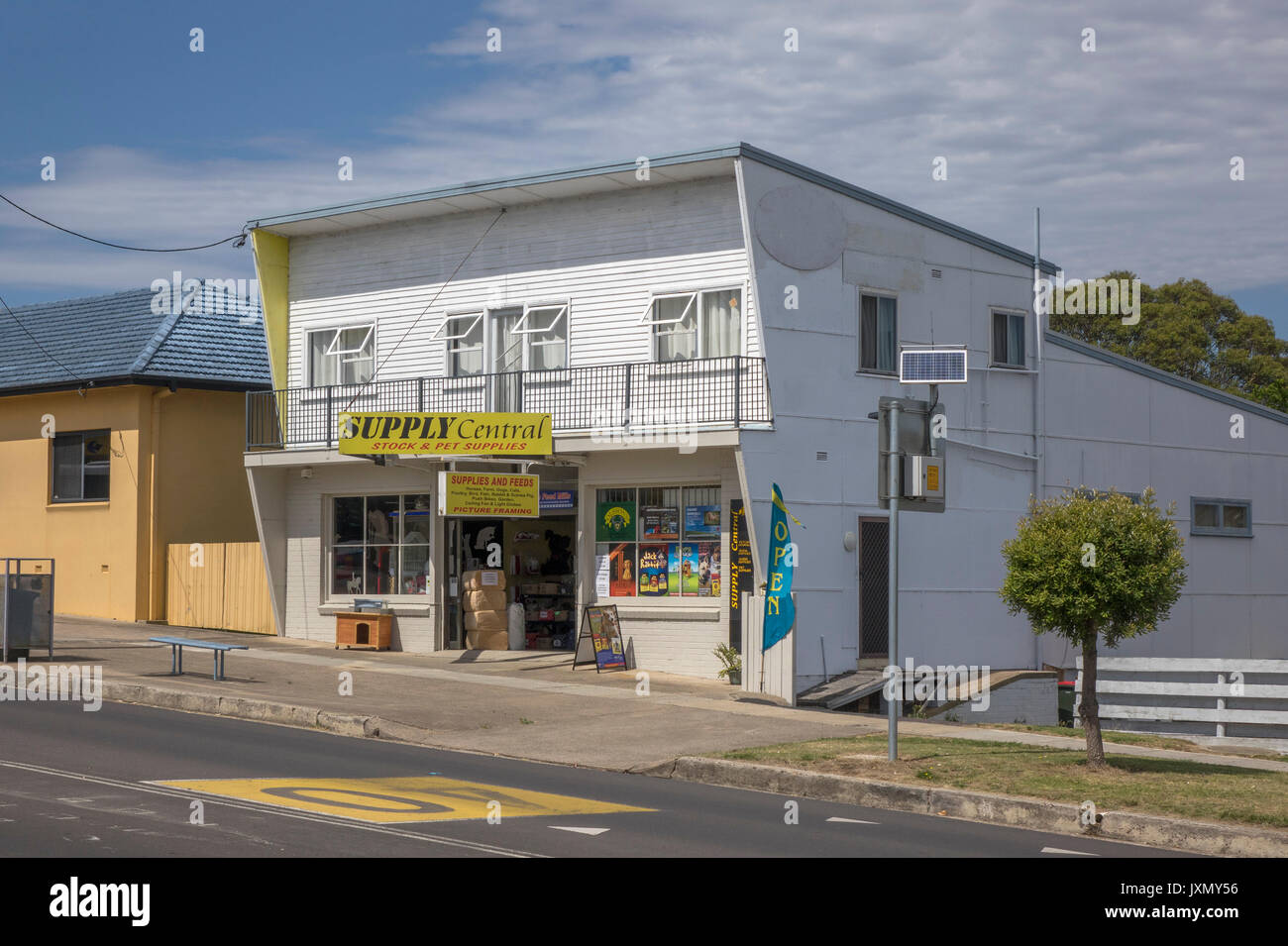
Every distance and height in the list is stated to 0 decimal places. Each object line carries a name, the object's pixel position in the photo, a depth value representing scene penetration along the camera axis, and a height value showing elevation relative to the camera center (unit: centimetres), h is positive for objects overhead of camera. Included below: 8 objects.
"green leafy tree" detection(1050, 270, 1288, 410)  5066 +657
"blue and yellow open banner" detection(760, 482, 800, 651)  1939 -98
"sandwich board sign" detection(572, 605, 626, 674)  2211 -190
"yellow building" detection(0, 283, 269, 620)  2708 +141
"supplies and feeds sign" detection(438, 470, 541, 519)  2130 +33
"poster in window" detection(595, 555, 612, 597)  2298 -98
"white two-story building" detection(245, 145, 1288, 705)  2145 +191
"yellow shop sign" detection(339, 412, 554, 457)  2217 +130
